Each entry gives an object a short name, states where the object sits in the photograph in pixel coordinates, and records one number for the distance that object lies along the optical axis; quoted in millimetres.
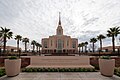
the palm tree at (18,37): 31620
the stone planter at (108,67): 5333
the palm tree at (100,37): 31043
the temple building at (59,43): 50476
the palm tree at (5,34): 22321
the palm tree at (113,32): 23127
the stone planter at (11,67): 5205
